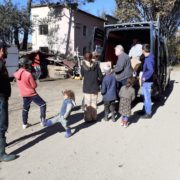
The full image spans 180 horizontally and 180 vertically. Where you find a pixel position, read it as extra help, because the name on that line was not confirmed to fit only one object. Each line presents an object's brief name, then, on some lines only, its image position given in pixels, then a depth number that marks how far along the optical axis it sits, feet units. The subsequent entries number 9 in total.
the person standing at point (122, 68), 16.27
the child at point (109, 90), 15.27
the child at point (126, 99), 14.71
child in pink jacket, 14.01
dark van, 19.64
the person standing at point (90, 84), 15.17
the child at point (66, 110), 13.07
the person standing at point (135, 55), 18.68
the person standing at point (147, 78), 16.32
